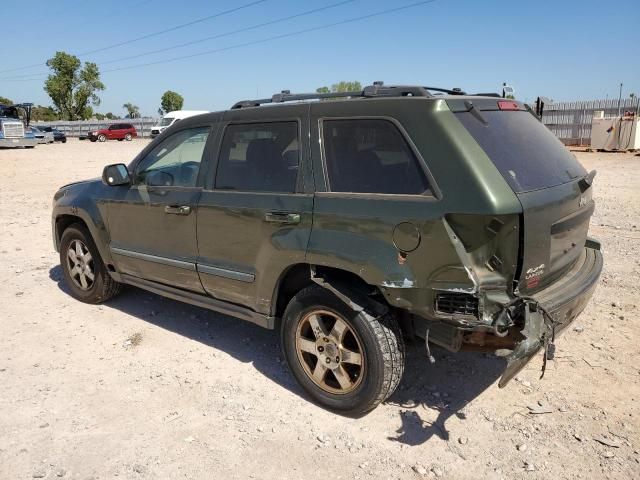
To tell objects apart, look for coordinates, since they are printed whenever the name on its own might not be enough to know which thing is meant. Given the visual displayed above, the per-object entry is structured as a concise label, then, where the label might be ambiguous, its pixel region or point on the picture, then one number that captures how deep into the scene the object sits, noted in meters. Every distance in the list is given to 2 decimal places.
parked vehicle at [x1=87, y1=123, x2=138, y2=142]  43.16
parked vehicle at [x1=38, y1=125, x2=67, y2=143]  39.19
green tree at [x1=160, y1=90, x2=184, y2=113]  85.75
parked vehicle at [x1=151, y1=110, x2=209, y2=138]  36.87
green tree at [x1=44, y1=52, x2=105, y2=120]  63.22
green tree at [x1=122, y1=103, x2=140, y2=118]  105.19
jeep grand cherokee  2.84
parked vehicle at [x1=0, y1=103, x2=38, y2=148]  28.64
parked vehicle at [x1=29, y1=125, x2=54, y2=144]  34.87
